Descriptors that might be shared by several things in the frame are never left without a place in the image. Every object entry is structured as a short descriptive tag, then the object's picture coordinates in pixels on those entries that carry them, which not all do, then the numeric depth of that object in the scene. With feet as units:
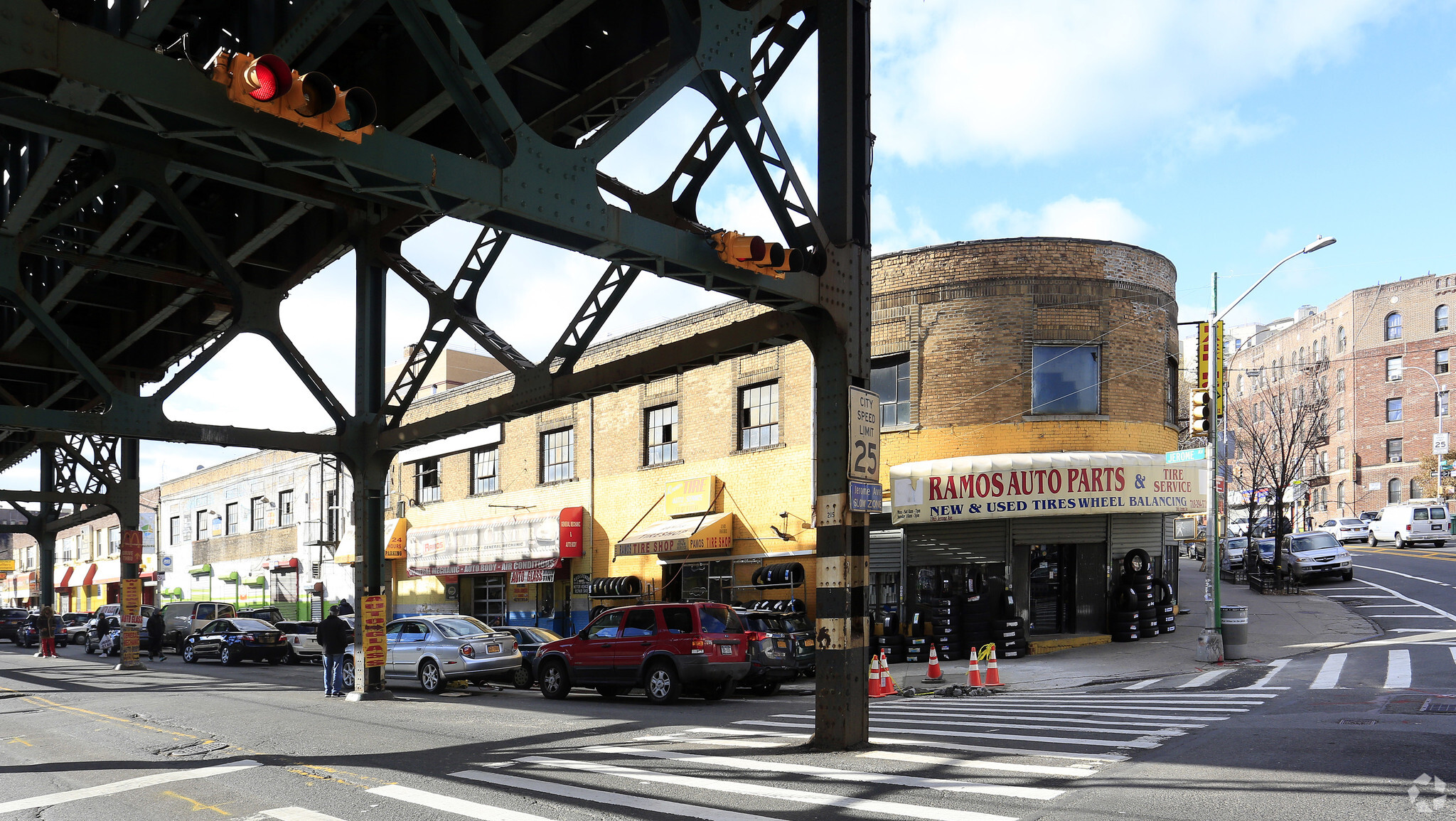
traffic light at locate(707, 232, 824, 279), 33.30
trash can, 71.67
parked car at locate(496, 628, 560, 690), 74.18
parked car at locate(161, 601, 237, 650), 131.54
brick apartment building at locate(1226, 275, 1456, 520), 251.80
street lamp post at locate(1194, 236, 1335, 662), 70.85
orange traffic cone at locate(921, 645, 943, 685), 65.82
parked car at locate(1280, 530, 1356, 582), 120.57
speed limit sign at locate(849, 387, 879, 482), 37.60
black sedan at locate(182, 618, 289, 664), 106.83
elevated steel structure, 26.27
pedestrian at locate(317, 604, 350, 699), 64.69
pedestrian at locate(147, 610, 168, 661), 120.57
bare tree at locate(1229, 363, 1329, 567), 135.13
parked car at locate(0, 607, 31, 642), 175.94
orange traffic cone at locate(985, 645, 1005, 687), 63.10
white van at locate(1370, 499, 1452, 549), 176.04
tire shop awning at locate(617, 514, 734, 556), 92.99
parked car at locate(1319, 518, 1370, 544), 188.85
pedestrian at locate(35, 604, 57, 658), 124.06
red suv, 59.57
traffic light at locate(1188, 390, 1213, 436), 73.61
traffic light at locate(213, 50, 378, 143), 23.22
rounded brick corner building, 83.66
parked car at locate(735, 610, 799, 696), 62.69
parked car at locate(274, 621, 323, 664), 110.32
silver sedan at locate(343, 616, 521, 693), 70.28
